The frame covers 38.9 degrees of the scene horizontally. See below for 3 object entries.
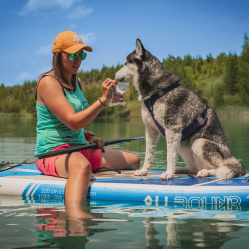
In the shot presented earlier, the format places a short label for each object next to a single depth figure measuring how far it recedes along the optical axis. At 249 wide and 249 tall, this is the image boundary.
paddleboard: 4.86
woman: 4.64
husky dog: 5.13
